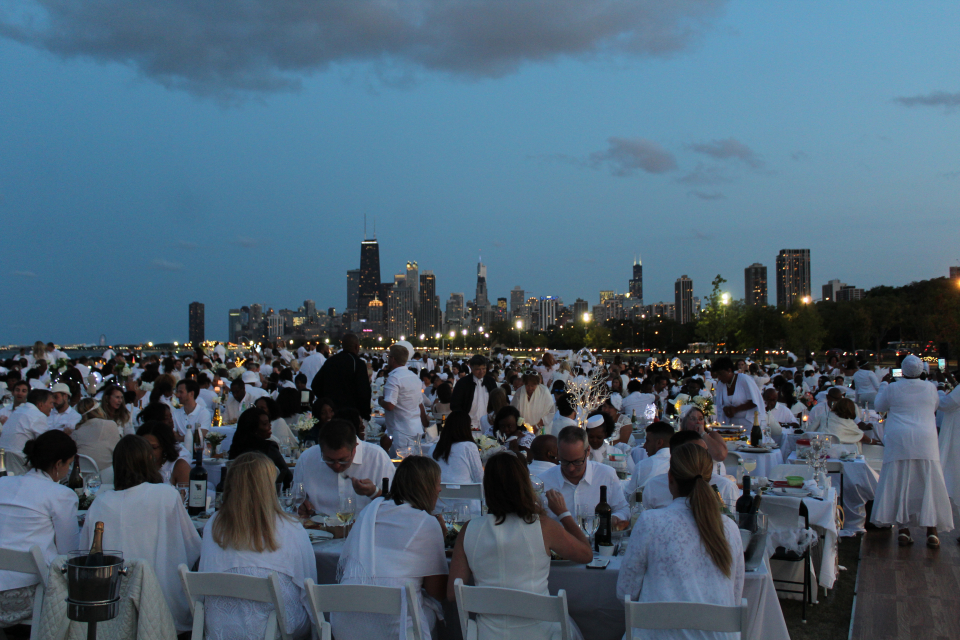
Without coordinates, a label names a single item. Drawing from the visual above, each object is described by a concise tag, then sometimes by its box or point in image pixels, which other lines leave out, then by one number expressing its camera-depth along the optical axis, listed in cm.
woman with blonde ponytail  330
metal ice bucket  303
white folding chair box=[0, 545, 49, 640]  372
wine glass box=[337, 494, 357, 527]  460
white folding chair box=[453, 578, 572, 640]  307
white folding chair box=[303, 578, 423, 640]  323
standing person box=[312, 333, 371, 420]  897
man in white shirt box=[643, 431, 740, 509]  472
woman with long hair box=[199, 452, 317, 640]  355
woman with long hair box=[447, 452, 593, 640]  339
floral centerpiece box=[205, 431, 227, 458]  739
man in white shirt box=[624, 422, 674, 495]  567
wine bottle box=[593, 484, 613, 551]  415
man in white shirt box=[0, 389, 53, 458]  829
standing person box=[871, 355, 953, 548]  772
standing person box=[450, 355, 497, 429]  927
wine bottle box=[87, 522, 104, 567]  304
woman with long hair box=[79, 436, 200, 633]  399
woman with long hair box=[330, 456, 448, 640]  352
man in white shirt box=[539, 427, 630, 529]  488
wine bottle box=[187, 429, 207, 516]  510
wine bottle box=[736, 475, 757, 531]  430
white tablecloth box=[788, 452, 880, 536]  837
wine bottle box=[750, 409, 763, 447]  838
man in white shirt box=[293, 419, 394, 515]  491
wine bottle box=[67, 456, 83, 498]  602
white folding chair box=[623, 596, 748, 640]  295
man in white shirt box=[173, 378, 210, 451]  864
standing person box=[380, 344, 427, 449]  861
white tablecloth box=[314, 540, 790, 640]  382
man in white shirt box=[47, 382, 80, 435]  915
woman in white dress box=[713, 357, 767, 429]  909
